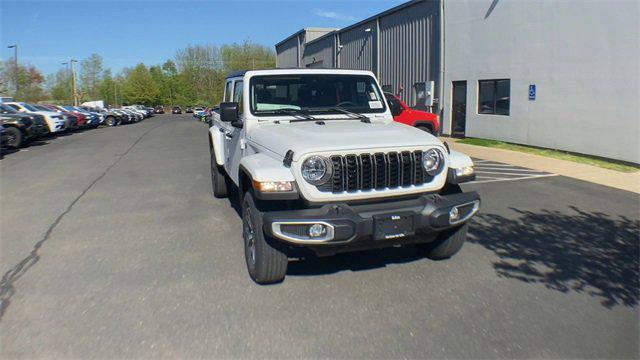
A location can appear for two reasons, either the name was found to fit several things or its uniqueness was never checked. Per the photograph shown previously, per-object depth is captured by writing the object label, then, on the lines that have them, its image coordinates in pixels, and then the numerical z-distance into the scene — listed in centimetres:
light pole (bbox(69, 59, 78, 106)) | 7100
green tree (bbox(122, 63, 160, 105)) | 9244
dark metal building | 2044
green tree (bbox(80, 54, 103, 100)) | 8412
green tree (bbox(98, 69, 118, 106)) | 8550
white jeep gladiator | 394
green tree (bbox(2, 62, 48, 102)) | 5656
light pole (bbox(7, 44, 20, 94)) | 5062
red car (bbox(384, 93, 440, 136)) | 1494
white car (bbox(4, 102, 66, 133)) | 2150
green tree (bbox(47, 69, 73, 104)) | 7911
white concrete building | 1207
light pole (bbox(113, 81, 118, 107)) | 8536
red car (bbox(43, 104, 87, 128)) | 2729
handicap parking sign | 1497
